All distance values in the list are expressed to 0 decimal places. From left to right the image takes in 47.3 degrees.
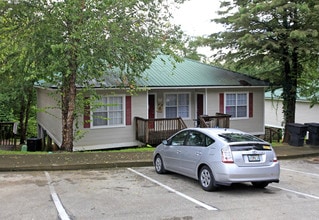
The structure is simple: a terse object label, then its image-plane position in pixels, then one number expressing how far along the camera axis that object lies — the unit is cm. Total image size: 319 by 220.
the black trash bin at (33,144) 1811
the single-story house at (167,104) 1728
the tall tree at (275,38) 1638
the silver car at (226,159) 806
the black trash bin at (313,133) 1716
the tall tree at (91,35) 1154
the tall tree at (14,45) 1205
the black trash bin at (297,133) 1670
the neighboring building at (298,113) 2731
